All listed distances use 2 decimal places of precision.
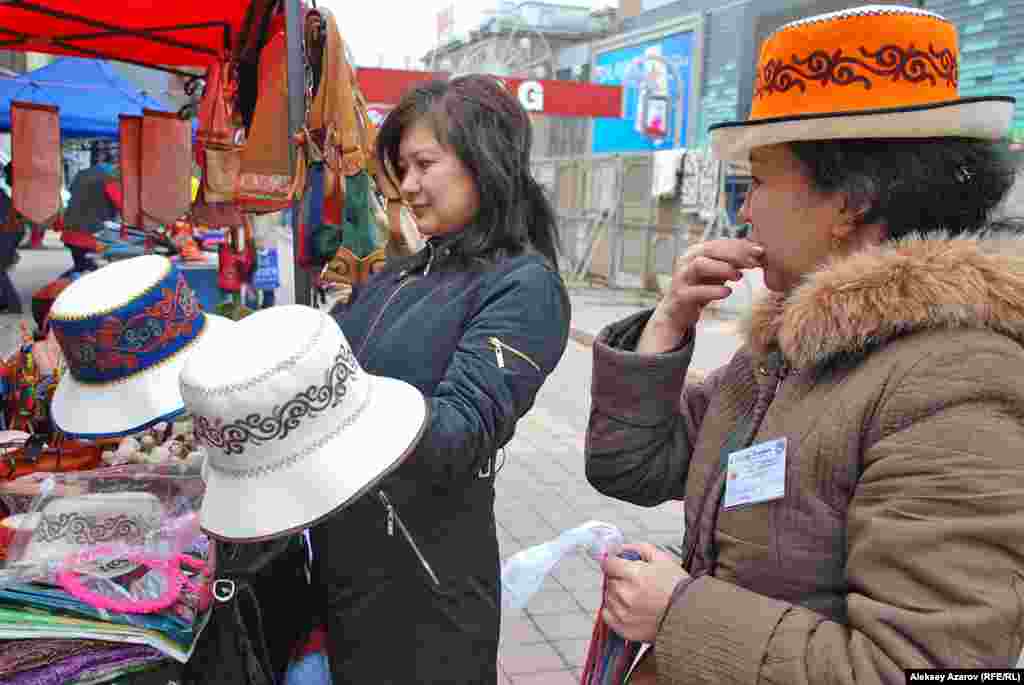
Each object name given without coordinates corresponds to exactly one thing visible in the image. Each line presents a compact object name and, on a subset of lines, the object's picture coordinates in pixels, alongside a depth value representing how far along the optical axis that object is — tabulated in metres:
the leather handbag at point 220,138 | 3.28
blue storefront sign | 17.70
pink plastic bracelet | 1.34
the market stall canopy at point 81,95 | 6.69
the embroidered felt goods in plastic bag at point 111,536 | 1.39
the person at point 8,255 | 5.16
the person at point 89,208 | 7.18
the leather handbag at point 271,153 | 2.66
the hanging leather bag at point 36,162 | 3.61
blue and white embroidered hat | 1.61
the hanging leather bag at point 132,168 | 3.78
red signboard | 15.35
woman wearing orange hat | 0.85
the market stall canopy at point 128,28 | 3.32
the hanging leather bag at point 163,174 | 3.75
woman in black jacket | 1.48
